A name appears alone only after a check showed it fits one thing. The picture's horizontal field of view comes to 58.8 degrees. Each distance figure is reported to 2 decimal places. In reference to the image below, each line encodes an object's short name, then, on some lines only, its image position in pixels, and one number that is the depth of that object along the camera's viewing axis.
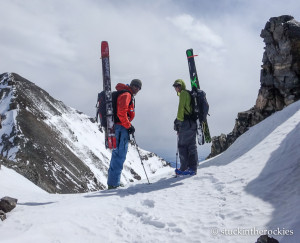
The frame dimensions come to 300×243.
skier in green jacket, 10.24
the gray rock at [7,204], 6.36
